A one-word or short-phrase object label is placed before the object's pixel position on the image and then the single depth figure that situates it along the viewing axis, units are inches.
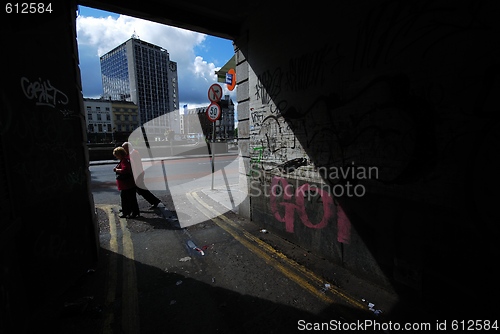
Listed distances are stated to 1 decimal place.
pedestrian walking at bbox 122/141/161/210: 227.0
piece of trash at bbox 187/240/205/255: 162.6
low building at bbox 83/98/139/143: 3235.7
